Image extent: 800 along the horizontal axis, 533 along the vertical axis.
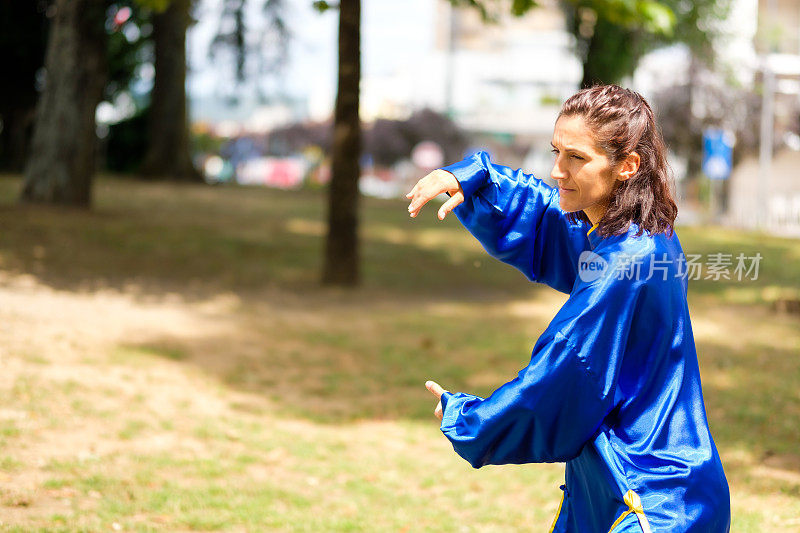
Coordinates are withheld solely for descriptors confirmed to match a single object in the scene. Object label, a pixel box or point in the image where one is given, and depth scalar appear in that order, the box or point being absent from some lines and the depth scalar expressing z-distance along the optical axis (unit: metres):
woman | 2.35
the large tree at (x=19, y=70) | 19.95
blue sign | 26.67
